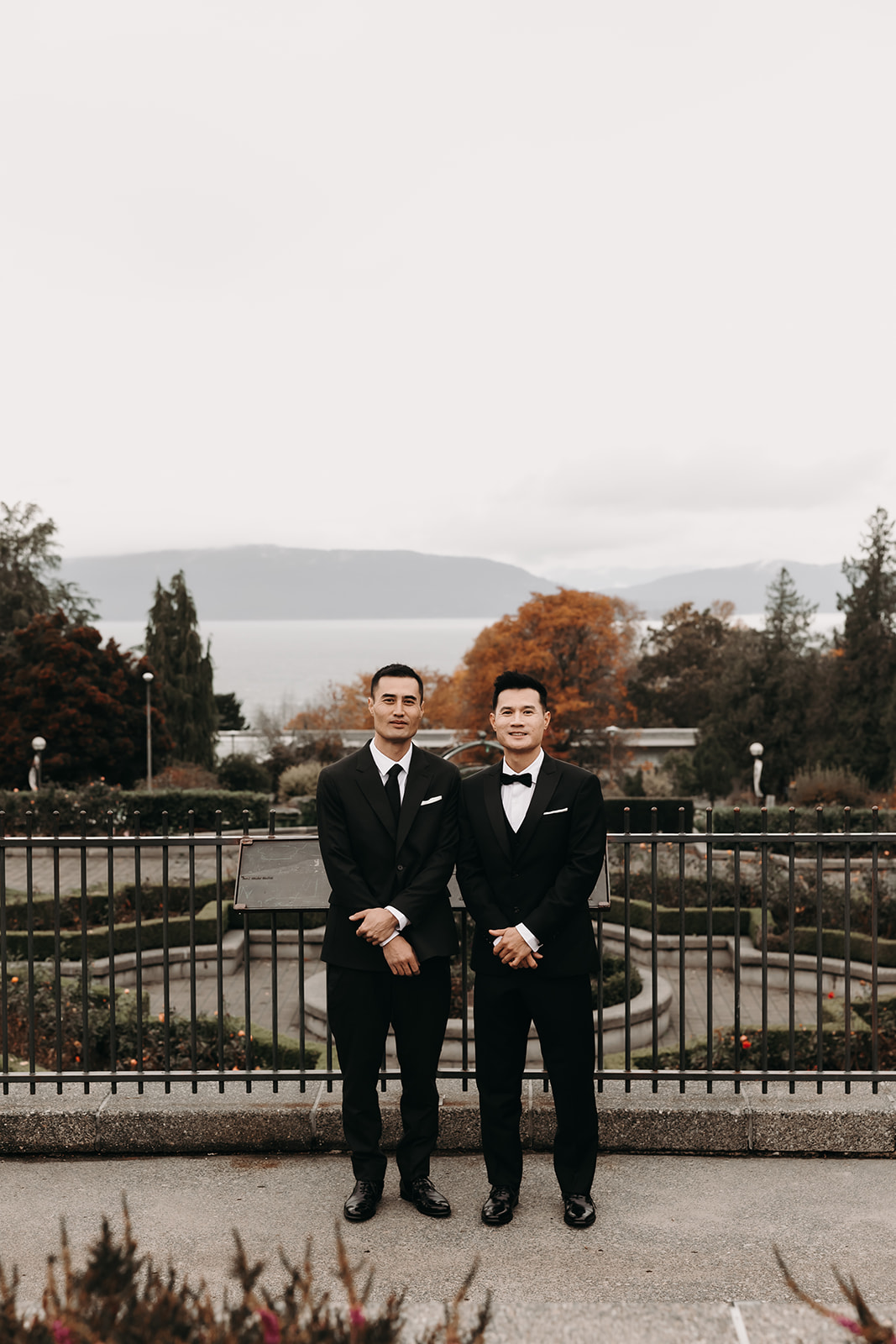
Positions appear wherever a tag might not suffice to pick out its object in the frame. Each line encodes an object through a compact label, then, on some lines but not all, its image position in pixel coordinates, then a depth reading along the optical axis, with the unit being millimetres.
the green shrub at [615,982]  11578
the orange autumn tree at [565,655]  38406
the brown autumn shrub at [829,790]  29484
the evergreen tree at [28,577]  44031
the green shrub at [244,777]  37031
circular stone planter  10562
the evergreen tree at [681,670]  55781
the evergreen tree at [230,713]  61934
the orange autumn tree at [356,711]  53688
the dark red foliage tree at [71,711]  34344
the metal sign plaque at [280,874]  4578
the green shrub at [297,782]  33781
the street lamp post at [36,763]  30109
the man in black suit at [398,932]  3902
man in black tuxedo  3814
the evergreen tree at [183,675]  41125
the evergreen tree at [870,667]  38125
